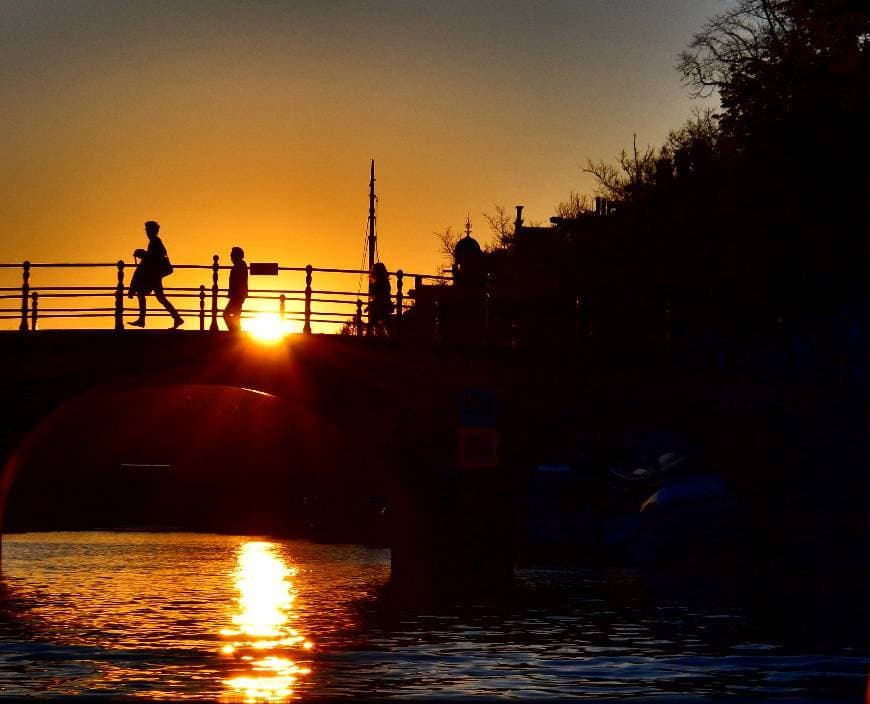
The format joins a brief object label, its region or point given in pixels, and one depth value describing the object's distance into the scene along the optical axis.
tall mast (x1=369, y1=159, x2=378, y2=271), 75.56
